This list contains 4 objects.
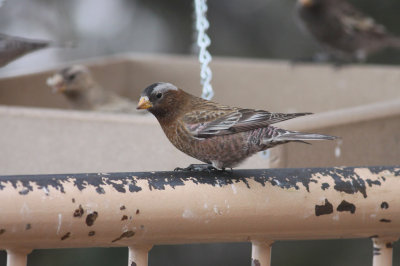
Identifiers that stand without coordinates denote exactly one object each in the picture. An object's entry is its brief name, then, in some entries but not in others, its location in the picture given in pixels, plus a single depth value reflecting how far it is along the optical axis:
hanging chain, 5.32
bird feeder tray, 5.28
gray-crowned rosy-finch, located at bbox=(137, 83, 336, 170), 4.21
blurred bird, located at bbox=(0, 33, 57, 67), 7.78
